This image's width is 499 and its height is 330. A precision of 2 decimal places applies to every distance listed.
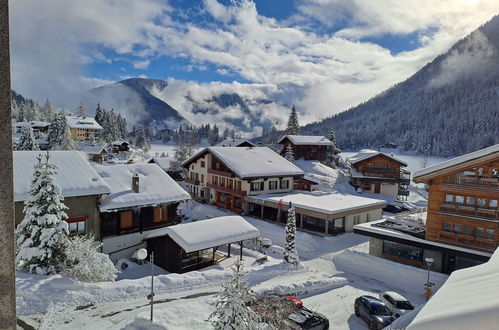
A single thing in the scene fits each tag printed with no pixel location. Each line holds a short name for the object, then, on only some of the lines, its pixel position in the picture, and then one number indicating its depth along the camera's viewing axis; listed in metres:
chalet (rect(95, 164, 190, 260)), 26.11
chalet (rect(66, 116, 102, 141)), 104.44
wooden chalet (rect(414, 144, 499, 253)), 23.72
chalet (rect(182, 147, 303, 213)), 43.41
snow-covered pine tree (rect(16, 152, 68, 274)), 17.91
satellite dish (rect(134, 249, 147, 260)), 15.00
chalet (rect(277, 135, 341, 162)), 73.79
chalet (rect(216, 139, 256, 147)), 78.12
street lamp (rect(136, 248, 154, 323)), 15.00
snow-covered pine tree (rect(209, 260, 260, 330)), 10.08
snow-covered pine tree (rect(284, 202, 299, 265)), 25.78
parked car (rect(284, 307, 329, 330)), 16.23
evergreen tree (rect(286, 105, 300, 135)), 79.03
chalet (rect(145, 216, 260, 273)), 23.59
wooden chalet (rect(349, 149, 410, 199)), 57.97
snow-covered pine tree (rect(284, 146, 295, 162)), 69.23
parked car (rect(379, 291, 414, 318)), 19.09
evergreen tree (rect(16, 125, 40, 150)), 58.88
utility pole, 3.89
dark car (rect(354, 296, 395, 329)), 17.56
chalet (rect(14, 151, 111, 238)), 23.55
